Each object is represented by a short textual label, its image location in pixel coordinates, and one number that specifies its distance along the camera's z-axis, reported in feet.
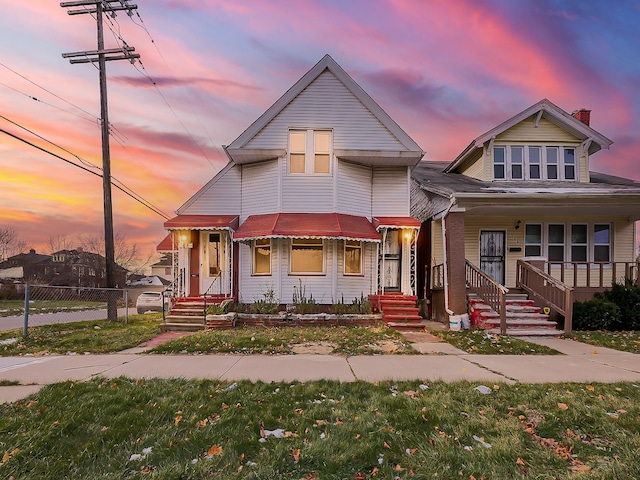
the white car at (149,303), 69.46
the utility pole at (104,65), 41.65
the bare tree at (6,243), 183.93
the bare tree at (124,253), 215.10
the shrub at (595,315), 35.83
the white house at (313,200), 40.55
